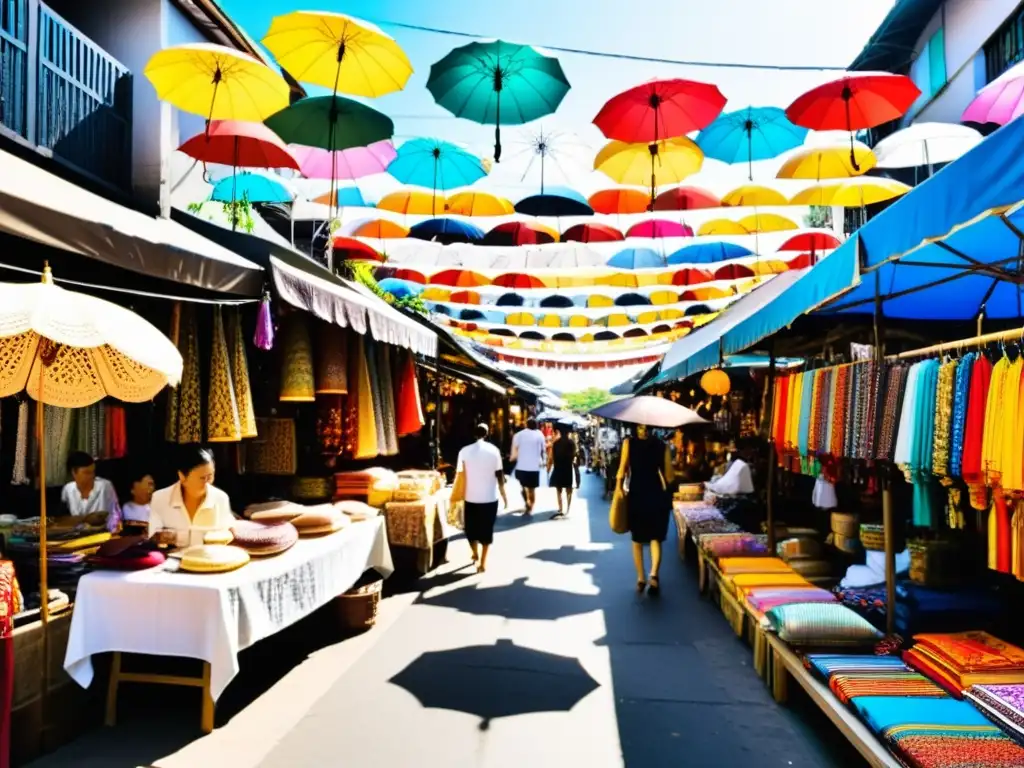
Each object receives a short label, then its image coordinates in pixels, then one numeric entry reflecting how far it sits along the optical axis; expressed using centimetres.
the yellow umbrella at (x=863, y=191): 1081
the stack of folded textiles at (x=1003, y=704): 320
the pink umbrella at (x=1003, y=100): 833
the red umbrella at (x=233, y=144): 851
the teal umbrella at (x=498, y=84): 788
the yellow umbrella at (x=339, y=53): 715
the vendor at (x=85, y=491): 575
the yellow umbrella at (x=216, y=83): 700
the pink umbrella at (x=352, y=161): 1087
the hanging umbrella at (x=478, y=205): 1280
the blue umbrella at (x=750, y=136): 1052
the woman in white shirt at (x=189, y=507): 492
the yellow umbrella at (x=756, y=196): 1227
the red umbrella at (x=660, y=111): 838
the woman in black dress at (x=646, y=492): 798
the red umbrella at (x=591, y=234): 1391
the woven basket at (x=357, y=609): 621
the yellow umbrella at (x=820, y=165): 1091
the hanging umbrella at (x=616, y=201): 1262
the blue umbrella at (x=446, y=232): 1299
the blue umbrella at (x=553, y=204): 1177
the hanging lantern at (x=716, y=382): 990
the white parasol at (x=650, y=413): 809
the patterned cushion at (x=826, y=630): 457
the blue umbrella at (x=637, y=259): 1503
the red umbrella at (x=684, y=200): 1239
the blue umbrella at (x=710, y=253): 1426
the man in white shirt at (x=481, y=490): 862
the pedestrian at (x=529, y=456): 1412
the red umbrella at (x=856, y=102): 855
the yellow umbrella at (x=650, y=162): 1062
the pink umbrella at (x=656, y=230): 1405
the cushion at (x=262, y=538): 491
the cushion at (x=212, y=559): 432
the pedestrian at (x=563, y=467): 1436
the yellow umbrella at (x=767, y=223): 1375
